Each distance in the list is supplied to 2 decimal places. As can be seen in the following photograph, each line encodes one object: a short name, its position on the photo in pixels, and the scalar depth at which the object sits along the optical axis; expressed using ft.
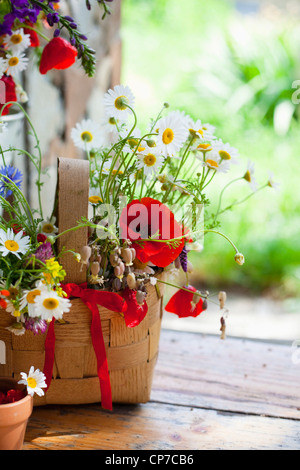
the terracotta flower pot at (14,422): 2.03
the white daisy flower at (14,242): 2.09
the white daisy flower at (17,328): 2.19
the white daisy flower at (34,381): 2.17
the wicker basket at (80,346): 2.20
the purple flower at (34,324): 2.14
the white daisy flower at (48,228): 2.39
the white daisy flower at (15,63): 2.63
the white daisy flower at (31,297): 2.01
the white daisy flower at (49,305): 1.98
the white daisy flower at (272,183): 2.51
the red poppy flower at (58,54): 2.48
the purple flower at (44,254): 2.12
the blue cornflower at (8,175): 2.41
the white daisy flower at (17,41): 2.65
